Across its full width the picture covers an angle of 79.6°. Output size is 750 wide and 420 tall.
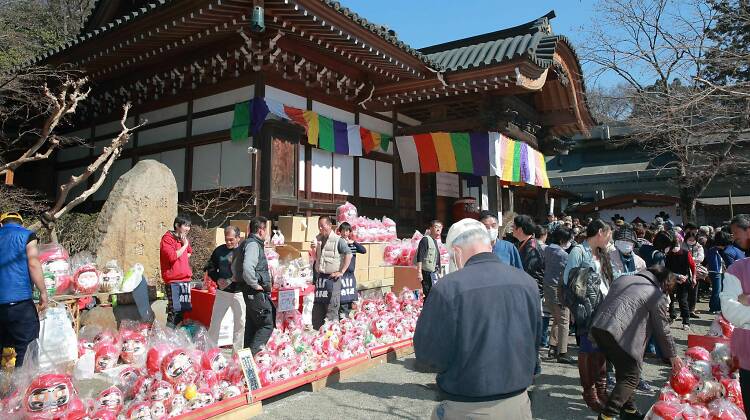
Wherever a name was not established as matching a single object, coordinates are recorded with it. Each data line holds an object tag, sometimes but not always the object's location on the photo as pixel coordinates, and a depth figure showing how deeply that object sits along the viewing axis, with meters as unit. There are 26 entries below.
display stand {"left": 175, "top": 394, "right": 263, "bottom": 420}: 3.47
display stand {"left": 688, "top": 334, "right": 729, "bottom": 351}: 4.03
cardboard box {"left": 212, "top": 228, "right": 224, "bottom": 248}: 8.15
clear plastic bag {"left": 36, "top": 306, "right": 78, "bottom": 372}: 4.61
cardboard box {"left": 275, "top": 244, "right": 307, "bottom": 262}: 8.48
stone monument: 6.93
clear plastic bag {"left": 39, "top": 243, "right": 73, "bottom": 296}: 5.50
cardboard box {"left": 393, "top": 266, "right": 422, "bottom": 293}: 8.19
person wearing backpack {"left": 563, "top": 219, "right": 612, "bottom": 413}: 3.96
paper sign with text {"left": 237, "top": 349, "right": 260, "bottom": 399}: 4.02
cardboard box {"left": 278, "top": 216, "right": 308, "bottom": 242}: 8.61
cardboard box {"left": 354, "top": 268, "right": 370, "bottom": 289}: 8.78
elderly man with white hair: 1.98
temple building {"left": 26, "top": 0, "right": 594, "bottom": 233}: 8.11
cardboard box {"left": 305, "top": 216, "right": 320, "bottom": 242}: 8.80
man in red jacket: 5.85
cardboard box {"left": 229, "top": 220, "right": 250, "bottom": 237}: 8.58
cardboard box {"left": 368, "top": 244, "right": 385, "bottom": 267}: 9.07
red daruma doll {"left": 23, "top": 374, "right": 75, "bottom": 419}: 2.96
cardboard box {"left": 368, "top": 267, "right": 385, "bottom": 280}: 9.12
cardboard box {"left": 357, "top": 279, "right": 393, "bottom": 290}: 8.80
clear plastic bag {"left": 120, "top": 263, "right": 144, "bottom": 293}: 6.20
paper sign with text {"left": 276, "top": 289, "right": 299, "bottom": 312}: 5.79
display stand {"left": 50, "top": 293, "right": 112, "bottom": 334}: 5.32
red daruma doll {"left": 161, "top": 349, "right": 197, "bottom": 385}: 3.71
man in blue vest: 3.89
